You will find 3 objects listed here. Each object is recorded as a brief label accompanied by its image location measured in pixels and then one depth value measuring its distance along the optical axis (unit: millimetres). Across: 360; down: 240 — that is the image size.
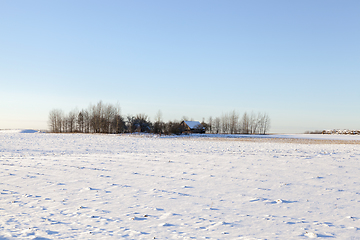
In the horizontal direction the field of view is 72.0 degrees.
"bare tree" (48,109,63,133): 98750
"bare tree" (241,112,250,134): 104138
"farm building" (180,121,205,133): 93125
